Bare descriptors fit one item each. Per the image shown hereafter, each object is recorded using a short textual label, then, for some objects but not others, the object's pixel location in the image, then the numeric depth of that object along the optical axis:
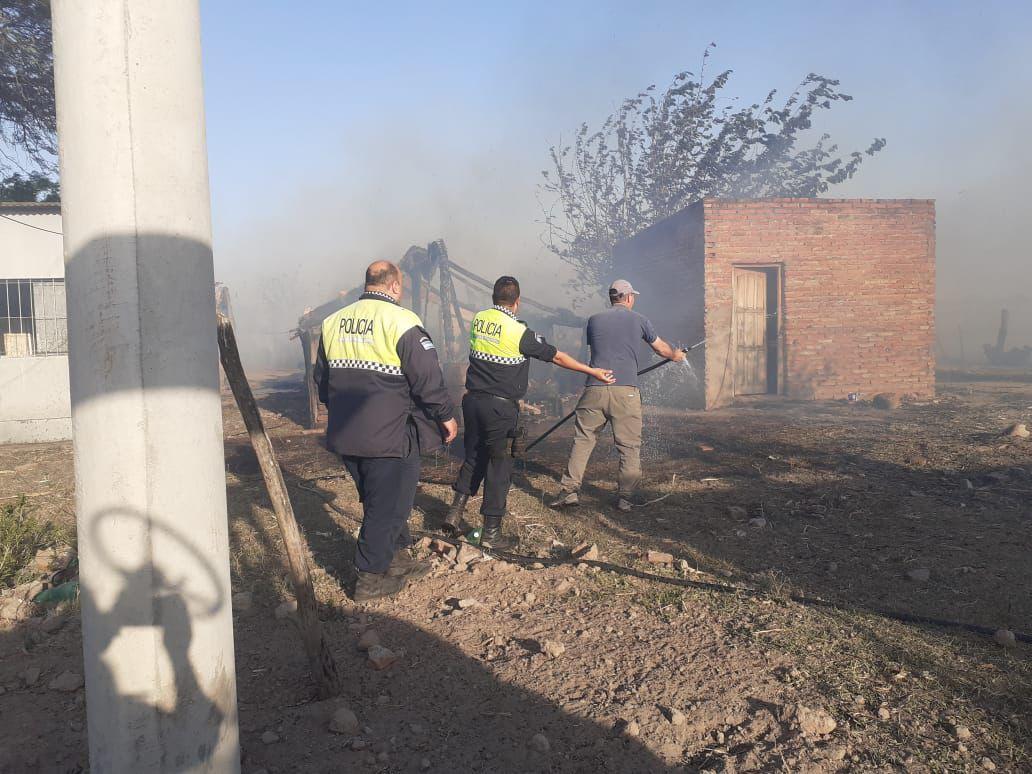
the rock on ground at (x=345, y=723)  2.62
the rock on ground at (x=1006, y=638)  3.06
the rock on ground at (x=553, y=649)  3.15
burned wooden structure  16.97
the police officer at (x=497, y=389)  4.84
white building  9.59
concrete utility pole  1.68
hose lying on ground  3.29
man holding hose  5.78
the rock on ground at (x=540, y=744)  2.49
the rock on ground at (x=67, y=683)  2.96
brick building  12.77
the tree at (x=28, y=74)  11.09
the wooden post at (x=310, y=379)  10.98
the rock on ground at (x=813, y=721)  2.51
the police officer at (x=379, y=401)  3.77
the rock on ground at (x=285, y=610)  3.66
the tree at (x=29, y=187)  12.06
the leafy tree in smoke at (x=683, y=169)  18.17
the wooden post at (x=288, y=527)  2.63
